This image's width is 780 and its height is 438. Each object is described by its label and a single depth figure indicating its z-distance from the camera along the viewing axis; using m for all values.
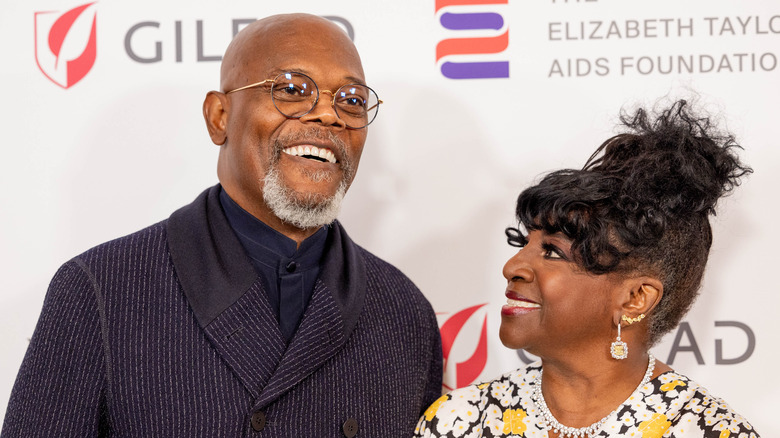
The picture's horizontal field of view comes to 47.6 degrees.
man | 1.86
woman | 1.89
